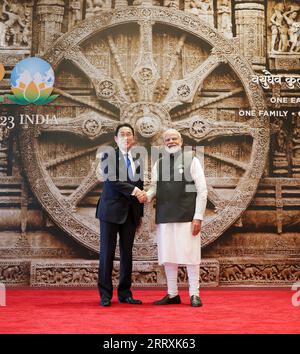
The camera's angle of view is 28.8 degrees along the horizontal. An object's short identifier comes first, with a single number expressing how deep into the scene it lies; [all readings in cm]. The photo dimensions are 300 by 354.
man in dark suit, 450
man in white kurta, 443
